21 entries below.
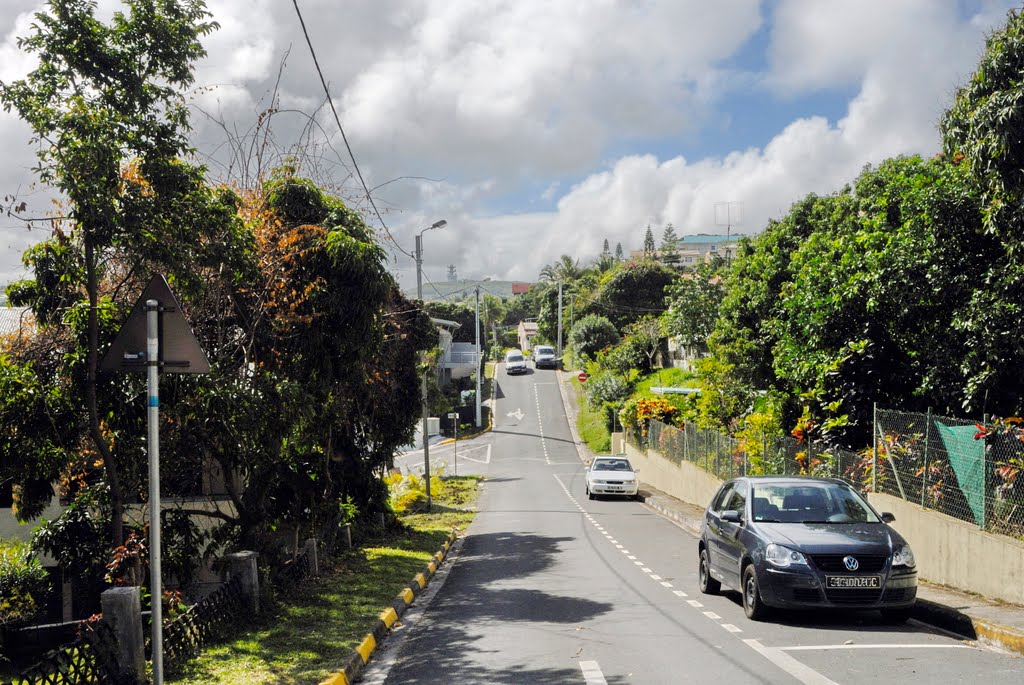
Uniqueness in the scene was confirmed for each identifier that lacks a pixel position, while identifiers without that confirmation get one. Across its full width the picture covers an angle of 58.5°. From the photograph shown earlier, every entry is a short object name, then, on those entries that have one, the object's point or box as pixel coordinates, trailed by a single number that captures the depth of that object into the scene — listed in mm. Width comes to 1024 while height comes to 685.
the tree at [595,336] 80938
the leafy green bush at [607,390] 61775
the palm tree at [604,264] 101938
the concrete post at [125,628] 6855
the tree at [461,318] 95375
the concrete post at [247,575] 9930
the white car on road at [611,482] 35000
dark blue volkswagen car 9570
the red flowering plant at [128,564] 9055
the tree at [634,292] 80875
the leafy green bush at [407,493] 30038
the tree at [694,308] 49750
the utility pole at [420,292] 25459
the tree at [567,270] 104688
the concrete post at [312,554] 13442
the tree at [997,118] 10219
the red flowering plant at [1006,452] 10719
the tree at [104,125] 8109
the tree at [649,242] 149825
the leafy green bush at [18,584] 12973
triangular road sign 6199
